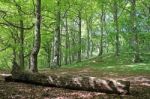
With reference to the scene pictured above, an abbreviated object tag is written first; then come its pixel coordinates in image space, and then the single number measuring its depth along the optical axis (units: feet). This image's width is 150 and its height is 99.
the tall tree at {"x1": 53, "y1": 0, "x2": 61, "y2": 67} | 59.25
